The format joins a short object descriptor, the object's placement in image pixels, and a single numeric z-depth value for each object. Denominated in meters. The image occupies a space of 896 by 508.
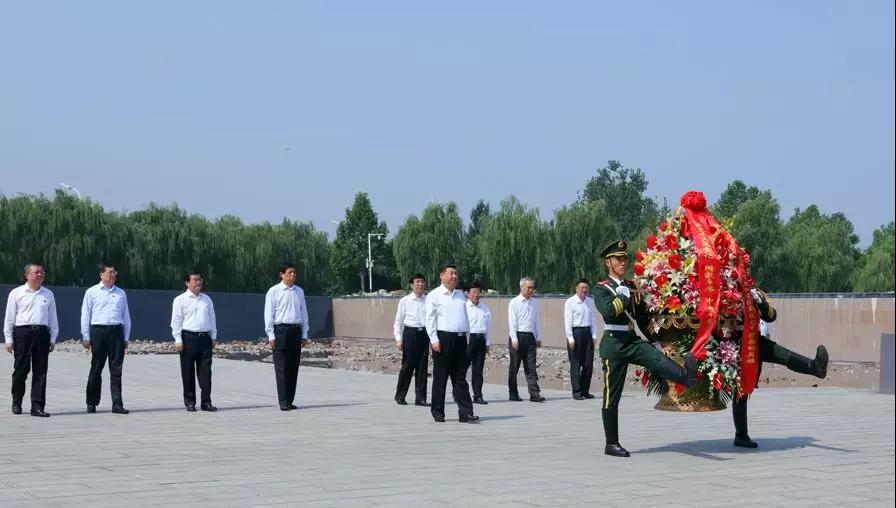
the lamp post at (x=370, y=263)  78.96
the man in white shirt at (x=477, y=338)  14.99
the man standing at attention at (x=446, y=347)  12.08
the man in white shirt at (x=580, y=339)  15.27
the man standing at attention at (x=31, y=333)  12.57
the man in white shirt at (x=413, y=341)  14.53
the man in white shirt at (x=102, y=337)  13.09
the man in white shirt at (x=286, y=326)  13.80
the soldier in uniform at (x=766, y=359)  9.30
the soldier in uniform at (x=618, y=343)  8.88
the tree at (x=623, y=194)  91.38
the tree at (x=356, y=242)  86.88
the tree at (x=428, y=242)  60.84
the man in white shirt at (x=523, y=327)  15.53
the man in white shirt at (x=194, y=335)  13.58
